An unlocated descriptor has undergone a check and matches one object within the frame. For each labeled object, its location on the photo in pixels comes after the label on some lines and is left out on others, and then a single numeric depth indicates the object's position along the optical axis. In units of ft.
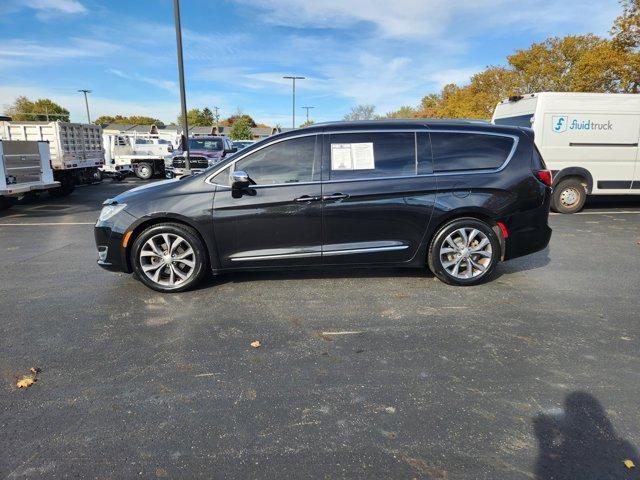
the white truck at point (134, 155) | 70.18
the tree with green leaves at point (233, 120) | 350.02
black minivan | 15.02
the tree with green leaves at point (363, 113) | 207.96
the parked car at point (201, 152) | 54.19
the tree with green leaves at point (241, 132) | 211.41
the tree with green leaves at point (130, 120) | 355.77
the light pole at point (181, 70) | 39.45
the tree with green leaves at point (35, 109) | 252.75
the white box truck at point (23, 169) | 33.96
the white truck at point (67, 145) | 45.21
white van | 30.76
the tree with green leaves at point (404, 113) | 200.44
